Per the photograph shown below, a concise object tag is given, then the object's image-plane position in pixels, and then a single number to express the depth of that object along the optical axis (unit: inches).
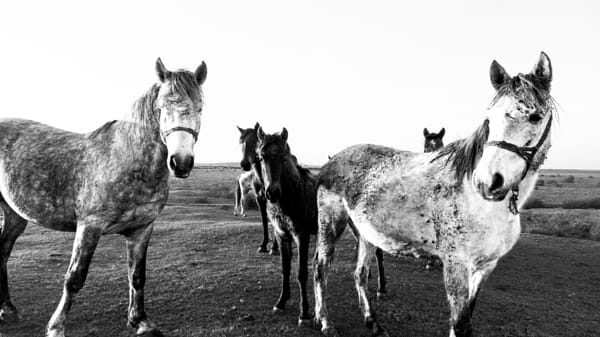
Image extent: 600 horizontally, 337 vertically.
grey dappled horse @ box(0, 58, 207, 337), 162.1
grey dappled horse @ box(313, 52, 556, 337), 125.7
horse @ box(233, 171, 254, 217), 568.0
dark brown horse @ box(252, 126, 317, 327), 230.7
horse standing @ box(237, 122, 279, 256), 312.6
